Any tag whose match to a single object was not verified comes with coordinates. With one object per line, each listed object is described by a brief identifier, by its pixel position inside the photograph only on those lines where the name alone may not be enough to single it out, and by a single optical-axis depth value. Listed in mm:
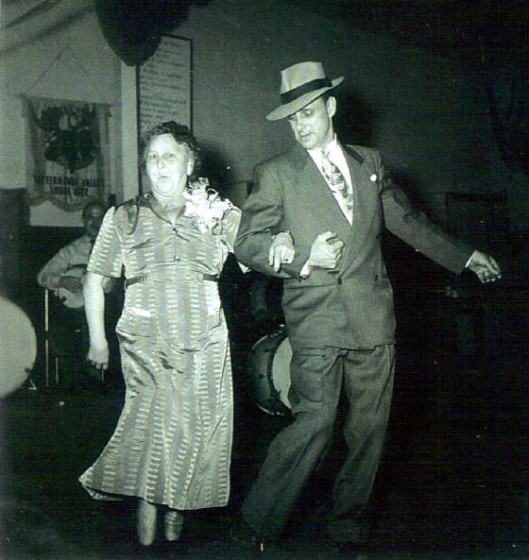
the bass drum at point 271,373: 4895
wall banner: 6316
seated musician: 6094
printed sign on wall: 6660
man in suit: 2490
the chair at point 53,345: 6086
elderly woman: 2500
